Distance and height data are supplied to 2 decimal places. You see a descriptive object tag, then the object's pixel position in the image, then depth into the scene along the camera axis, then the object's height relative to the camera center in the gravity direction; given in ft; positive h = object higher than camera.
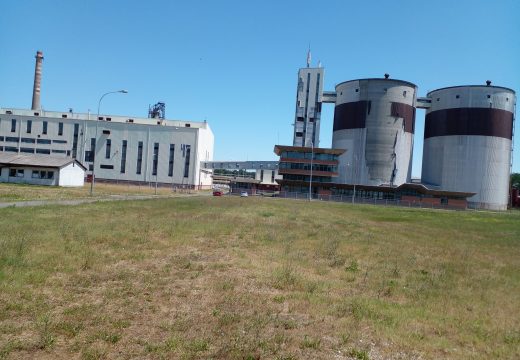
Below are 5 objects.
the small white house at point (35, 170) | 228.02 -3.83
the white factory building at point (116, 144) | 377.30 +22.91
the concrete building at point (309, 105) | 386.32 +76.14
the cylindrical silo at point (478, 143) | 335.88 +45.66
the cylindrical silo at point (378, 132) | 346.74 +49.92
